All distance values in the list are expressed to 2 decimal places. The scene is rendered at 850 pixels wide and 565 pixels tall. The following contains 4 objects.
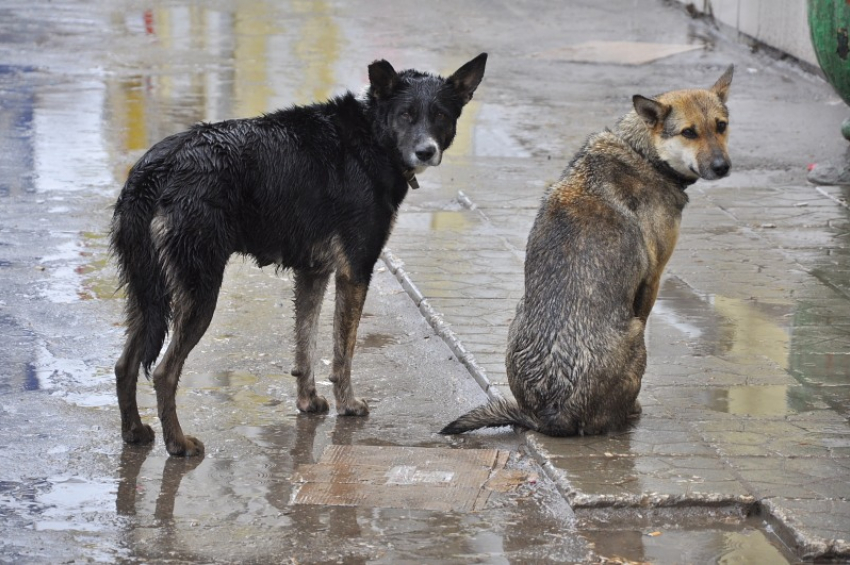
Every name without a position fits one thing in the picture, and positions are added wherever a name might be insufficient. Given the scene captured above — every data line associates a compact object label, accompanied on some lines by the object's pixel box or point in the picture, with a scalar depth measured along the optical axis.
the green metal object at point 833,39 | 21.16
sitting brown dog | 11.94
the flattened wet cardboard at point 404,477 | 10.93
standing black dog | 11.47
